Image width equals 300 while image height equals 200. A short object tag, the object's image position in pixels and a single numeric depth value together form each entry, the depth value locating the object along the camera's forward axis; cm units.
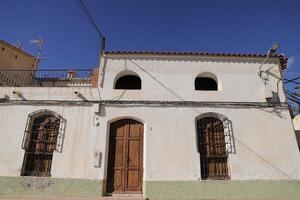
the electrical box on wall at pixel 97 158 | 775
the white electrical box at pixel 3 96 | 873
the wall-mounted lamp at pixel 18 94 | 876
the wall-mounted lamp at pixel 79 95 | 866
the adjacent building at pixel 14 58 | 1164
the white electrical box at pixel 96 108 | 834
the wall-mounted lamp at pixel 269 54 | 890
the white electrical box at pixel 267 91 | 864
